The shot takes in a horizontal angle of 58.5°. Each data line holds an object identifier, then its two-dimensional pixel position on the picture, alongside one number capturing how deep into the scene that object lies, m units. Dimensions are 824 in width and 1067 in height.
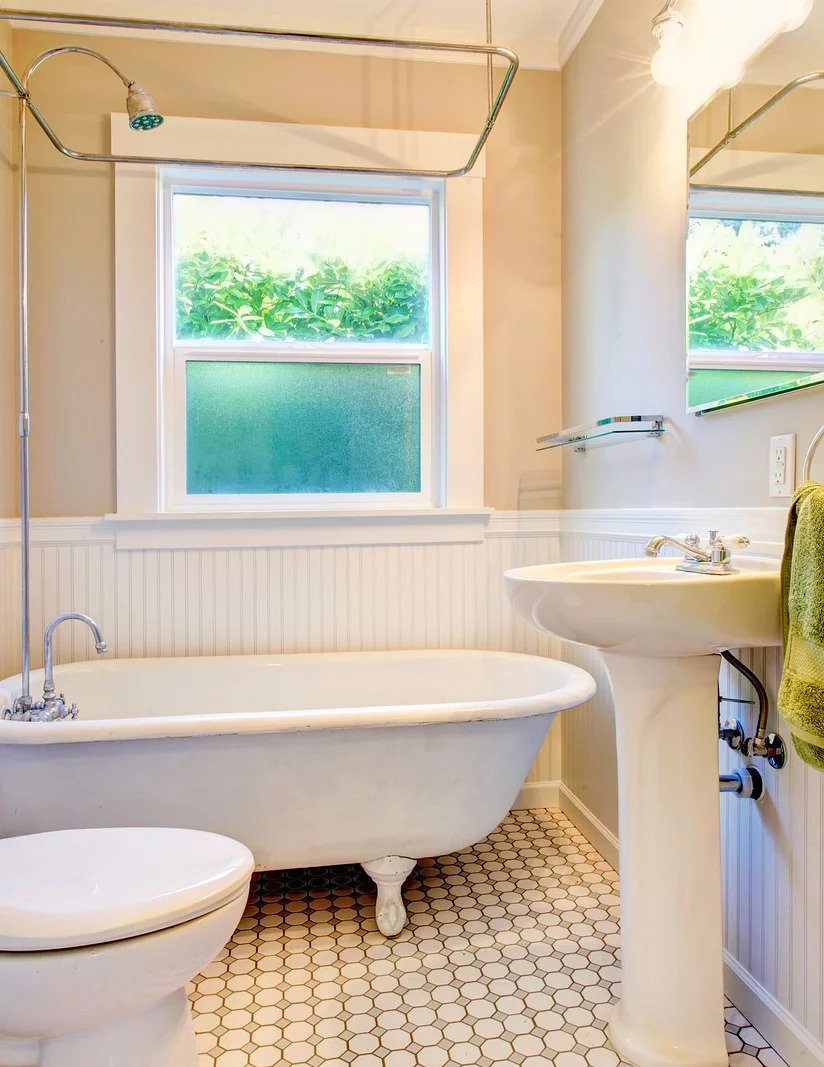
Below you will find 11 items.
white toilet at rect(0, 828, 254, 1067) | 1.02
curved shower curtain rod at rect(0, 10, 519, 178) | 1.60
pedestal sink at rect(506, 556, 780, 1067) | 1.31
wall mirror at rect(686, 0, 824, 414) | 1.29
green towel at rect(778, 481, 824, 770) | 0.97
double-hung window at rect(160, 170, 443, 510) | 2.42
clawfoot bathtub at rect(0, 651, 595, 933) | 1.58
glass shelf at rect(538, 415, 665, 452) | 1.83
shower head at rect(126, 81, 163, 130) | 1.71
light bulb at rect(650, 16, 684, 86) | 1.62
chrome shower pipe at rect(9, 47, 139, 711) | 1.85
